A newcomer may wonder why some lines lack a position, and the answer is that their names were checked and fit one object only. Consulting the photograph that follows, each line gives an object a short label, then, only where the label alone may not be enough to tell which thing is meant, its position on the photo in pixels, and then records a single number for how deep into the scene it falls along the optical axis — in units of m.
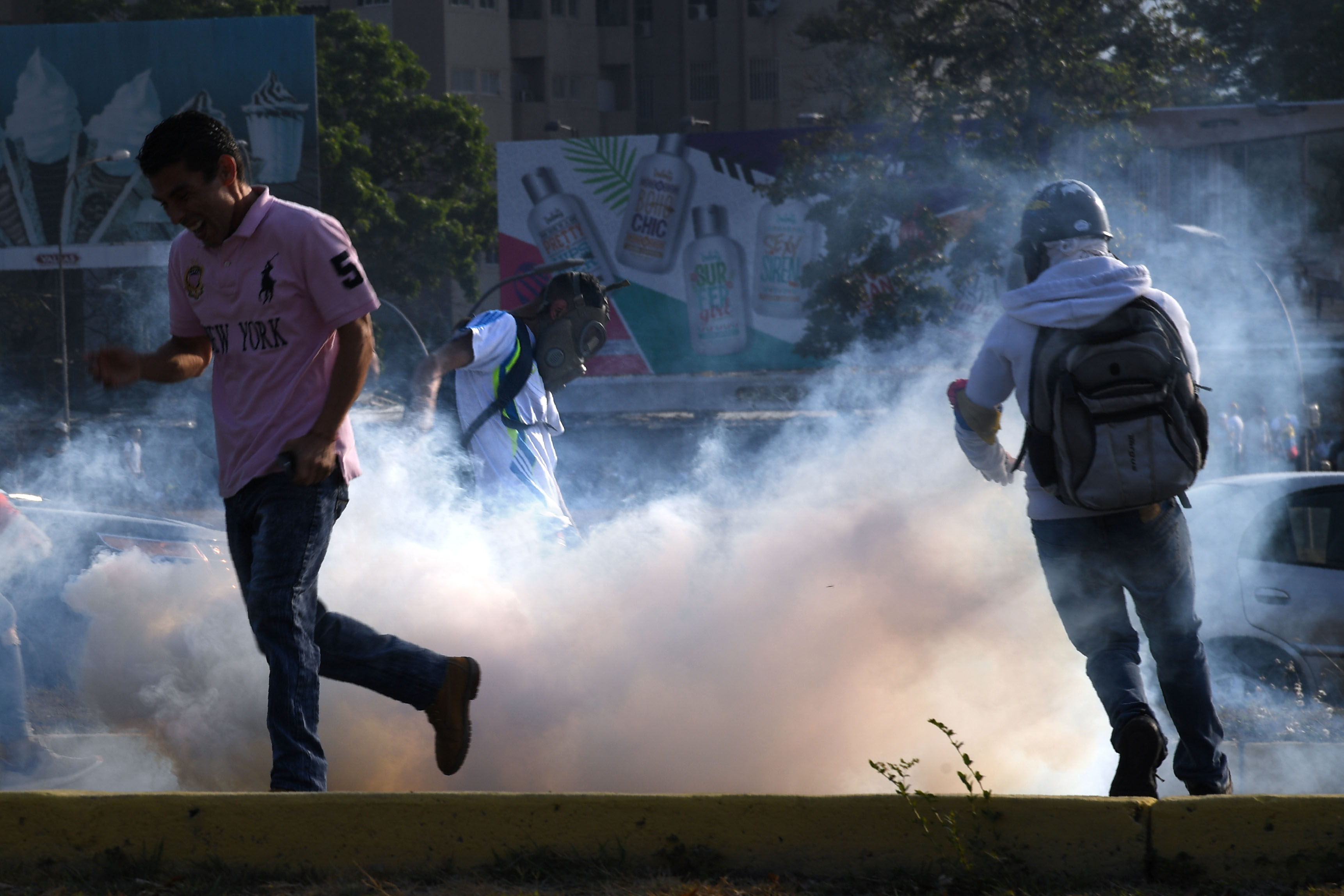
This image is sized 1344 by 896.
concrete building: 88.06
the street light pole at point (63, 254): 48.03
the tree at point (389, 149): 67.87
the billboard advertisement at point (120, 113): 53.25
